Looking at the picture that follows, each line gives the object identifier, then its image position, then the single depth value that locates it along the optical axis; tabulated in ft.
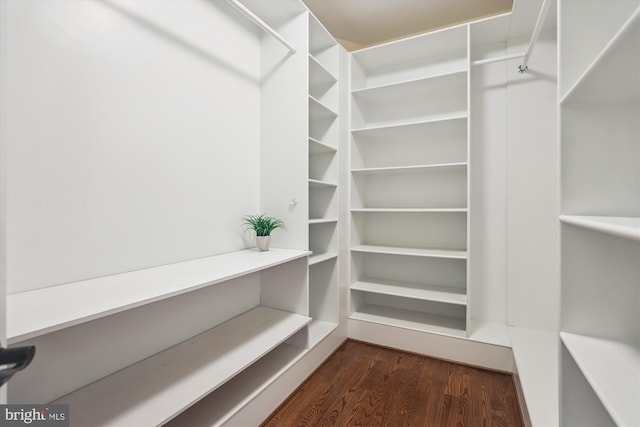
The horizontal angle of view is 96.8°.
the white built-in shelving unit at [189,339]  2.89
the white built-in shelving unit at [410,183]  7.59
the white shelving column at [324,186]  7.25
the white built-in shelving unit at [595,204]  3.05
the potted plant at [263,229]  5.89
